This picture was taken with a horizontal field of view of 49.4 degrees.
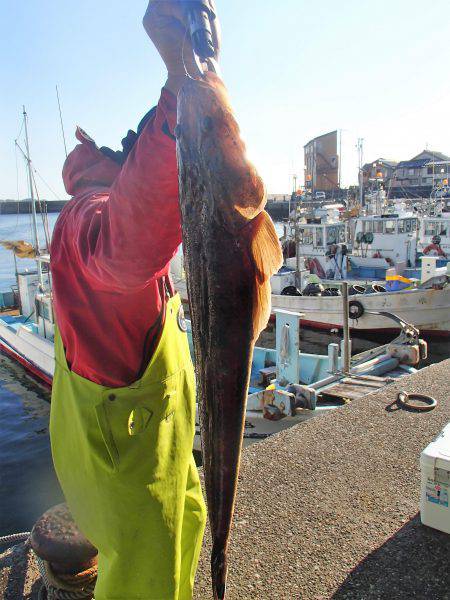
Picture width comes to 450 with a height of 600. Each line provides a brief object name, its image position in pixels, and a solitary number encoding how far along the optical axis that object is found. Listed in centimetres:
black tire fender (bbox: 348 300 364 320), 1646
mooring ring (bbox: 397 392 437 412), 508
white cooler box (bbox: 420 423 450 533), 307
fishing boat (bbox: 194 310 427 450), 704
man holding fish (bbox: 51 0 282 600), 112
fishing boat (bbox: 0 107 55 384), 1350
